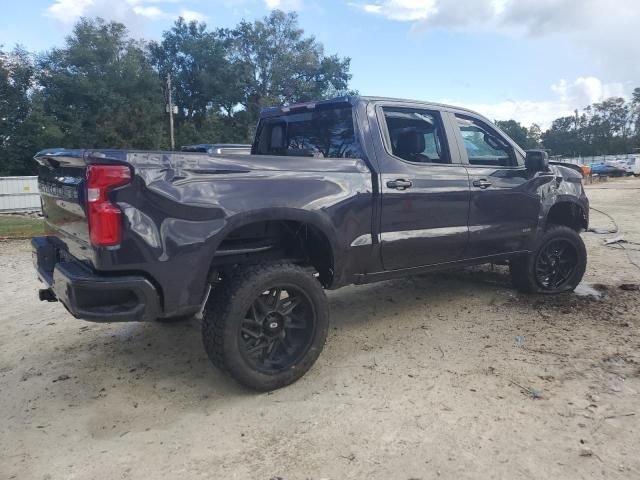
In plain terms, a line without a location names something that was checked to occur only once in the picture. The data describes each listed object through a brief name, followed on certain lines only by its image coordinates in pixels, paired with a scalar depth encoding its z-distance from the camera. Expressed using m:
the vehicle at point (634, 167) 41.31
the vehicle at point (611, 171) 41.11
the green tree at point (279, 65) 51.88
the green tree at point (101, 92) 38.69
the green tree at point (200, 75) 50.28
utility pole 40.81
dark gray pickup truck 2.90
